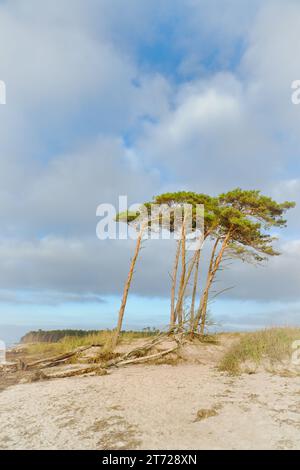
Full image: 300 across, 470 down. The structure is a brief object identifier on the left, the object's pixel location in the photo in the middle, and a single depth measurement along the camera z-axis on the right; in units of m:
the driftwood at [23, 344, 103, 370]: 12.71
